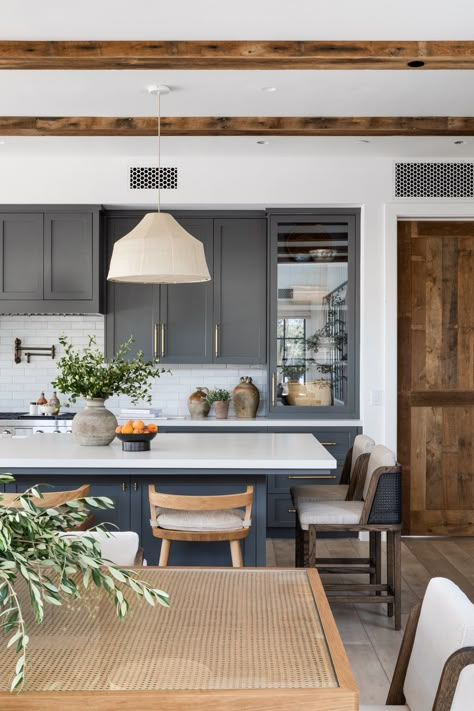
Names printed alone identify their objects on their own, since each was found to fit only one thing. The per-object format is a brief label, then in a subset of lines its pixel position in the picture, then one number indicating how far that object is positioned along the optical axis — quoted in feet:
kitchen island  11.23
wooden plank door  19.12
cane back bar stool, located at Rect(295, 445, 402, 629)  11.90
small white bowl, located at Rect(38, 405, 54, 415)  19.17
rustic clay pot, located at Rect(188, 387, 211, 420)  19.54
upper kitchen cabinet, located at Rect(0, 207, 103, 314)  18.94
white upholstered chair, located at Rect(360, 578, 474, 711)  4.79
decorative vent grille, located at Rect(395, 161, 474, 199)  18.66
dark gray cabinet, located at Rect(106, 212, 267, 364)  19.56
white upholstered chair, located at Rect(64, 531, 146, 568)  7.64
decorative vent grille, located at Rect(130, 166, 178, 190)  18.75
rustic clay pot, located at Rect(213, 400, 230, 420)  19.29
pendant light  12.00
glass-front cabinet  19.07
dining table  4.31
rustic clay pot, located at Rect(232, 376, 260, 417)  19.38
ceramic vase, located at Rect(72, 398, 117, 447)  12.79
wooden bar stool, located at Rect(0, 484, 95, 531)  9.95
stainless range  18.54
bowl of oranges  12.17
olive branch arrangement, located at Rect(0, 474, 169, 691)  4.21
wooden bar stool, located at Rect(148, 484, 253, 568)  10.07
